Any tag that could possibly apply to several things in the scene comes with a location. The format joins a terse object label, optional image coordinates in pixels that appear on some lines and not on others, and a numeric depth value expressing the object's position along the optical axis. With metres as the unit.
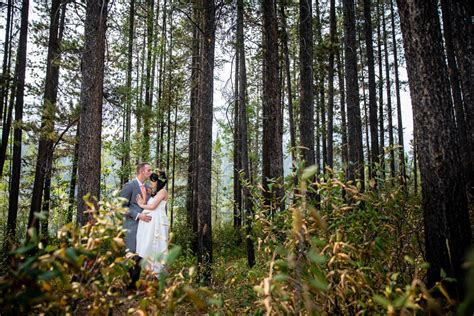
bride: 5.79
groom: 5.88
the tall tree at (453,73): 9.55
